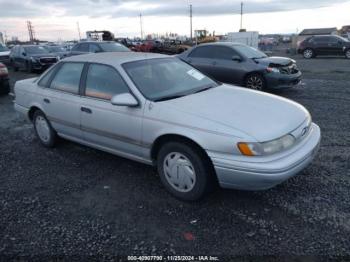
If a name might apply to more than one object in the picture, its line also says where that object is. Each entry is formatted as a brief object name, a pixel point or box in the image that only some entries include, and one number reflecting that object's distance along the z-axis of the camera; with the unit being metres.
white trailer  28.83
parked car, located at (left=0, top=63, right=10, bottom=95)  10.34
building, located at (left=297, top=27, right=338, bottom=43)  41.28
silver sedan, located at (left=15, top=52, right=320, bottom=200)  3.12
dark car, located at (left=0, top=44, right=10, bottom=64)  19.09
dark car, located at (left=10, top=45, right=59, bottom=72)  16.75
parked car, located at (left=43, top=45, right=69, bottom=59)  19.87
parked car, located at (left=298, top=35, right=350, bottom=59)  21.54
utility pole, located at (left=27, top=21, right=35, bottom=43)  96.00
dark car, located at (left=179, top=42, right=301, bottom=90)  8.96
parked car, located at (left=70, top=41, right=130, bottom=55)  14.48
